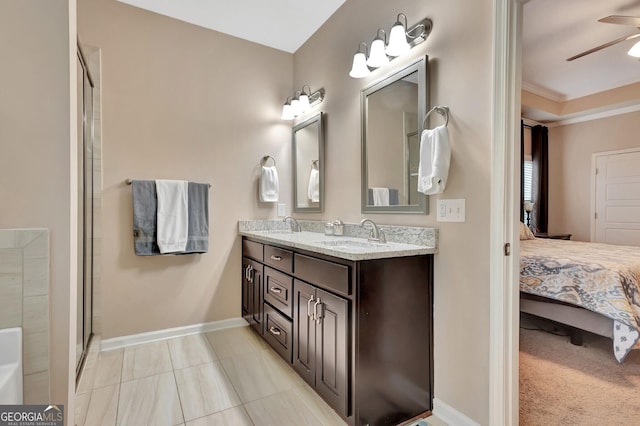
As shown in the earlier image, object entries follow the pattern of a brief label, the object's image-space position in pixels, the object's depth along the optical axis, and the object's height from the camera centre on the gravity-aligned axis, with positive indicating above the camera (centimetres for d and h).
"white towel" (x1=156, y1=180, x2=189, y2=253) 240 -1
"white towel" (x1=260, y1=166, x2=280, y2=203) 283 +27
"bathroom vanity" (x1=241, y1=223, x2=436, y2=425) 141 -59
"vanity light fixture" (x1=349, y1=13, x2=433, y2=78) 168 +101
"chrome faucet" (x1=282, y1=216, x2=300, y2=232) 291 -12
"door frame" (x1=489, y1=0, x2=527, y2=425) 131 +3
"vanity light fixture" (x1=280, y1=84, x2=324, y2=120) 269 +103
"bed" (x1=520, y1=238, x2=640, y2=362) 203 -59
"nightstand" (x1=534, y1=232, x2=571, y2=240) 446 -35
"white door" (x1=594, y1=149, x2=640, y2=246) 422 +22
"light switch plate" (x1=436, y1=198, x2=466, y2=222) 149 +1
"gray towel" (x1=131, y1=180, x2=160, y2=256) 234 -3
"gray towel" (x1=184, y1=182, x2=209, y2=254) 253 -4
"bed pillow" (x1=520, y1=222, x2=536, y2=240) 370 -26
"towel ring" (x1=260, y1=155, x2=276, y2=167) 292 +53
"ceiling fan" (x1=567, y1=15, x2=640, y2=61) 222 +147
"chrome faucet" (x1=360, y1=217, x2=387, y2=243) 189 -14
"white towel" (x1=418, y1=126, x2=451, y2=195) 150 +27
